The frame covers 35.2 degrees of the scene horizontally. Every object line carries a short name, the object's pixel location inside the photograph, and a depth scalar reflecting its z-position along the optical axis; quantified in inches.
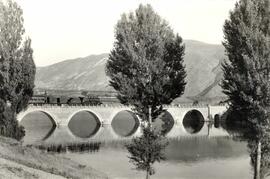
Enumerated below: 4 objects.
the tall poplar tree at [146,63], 1218.6
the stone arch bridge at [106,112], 2903.5
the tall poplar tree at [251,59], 1015.0
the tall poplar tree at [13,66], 1417.0
